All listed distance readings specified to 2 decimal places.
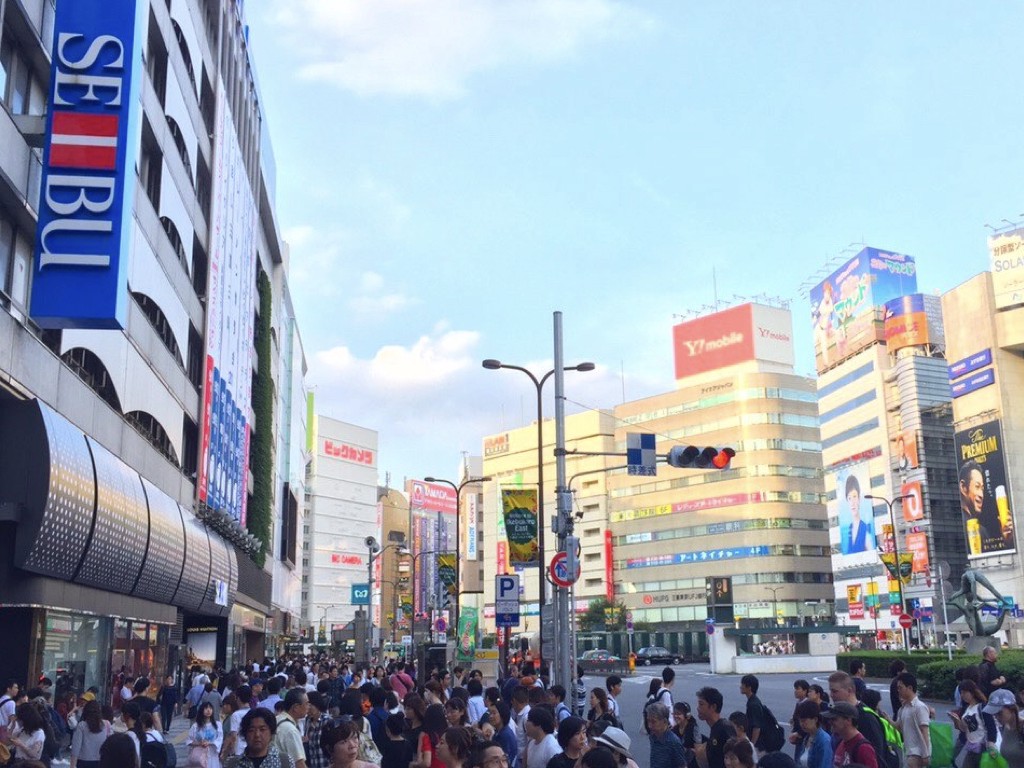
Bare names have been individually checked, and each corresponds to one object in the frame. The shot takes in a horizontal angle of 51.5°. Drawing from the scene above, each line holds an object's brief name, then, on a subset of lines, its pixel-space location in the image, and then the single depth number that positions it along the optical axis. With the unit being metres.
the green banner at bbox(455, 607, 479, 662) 45.00
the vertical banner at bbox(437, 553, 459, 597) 46.28
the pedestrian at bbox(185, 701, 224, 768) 10.52
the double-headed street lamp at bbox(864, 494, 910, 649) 46.00
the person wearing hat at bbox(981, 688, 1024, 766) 11.13
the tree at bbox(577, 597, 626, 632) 126.75
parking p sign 26.66
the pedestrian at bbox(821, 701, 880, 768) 7.86
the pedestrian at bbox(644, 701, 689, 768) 9.06
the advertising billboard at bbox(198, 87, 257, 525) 40.81
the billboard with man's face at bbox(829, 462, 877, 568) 112.50
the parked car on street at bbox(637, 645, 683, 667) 84.31
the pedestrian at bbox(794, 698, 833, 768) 8.22
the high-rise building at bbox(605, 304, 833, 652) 125.88
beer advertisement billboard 92.25
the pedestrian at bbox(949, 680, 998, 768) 11.16
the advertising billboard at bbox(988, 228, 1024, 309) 92.75
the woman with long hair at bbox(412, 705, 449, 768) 9.17
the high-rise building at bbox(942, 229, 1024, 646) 92.12
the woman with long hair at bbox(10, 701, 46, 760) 11.30
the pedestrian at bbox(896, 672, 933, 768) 11.09
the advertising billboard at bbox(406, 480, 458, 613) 156.62
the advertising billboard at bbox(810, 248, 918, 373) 115.50
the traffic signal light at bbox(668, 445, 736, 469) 21.61
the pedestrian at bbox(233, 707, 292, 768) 8.12
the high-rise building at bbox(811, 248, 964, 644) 105.94
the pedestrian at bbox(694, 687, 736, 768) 9.10
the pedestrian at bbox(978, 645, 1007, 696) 13.38
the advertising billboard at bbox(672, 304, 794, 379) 131.38
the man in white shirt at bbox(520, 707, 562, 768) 8.98
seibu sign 19.25
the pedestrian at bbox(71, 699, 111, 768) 11.38
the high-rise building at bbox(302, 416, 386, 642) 145.00
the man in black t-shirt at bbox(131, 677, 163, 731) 11.53
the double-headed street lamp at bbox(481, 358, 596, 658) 30.19
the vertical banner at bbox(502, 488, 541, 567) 27.06
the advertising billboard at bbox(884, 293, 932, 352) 111.31
